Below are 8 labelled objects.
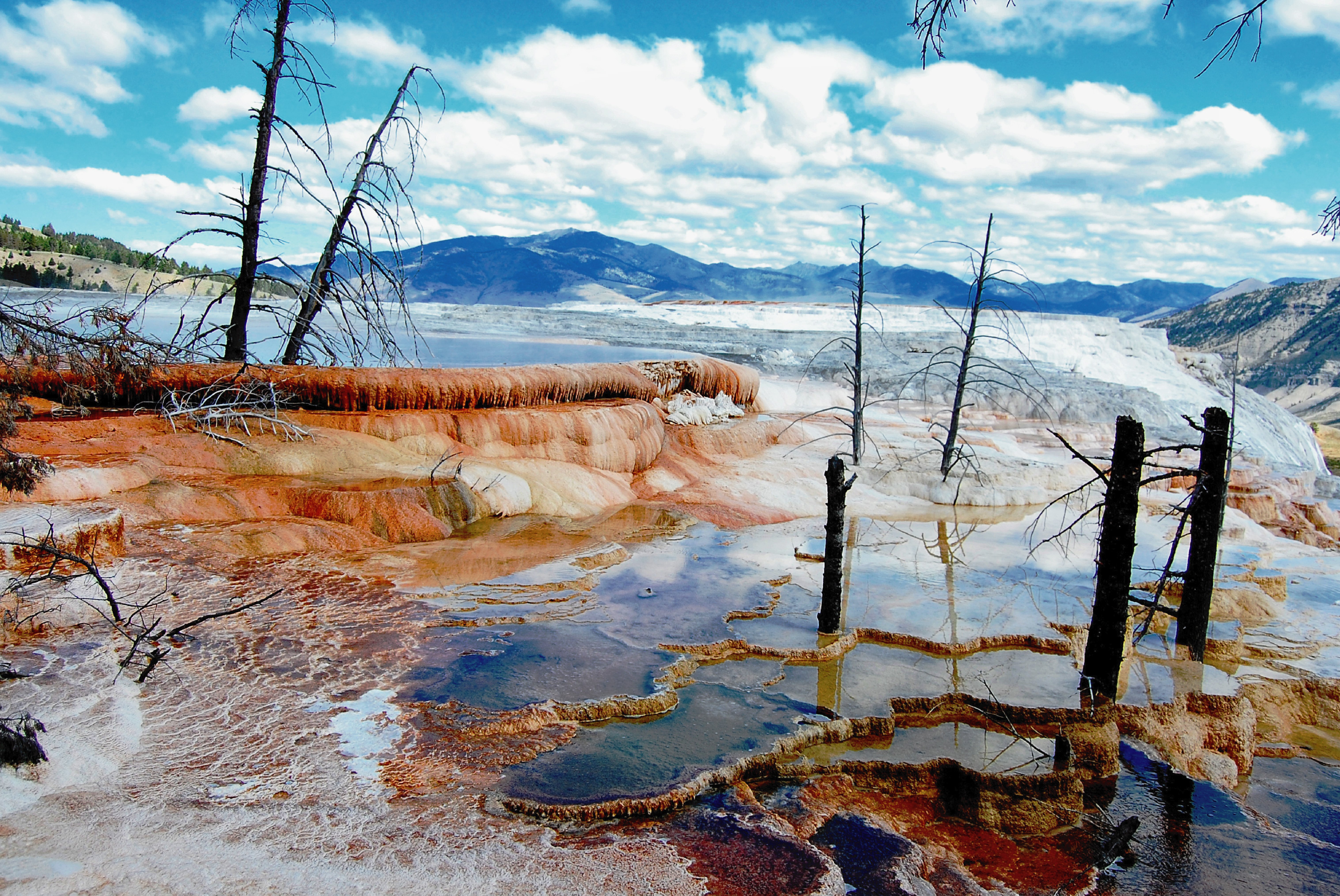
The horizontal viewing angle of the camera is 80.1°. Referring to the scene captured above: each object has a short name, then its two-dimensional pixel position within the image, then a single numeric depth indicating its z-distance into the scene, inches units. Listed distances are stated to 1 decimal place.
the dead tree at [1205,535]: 283.0
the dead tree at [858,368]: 605.3
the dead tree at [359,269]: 405.4
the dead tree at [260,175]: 374.3
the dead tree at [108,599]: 215.9
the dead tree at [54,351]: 183.5
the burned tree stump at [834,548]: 306.7
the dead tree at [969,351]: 528.1
